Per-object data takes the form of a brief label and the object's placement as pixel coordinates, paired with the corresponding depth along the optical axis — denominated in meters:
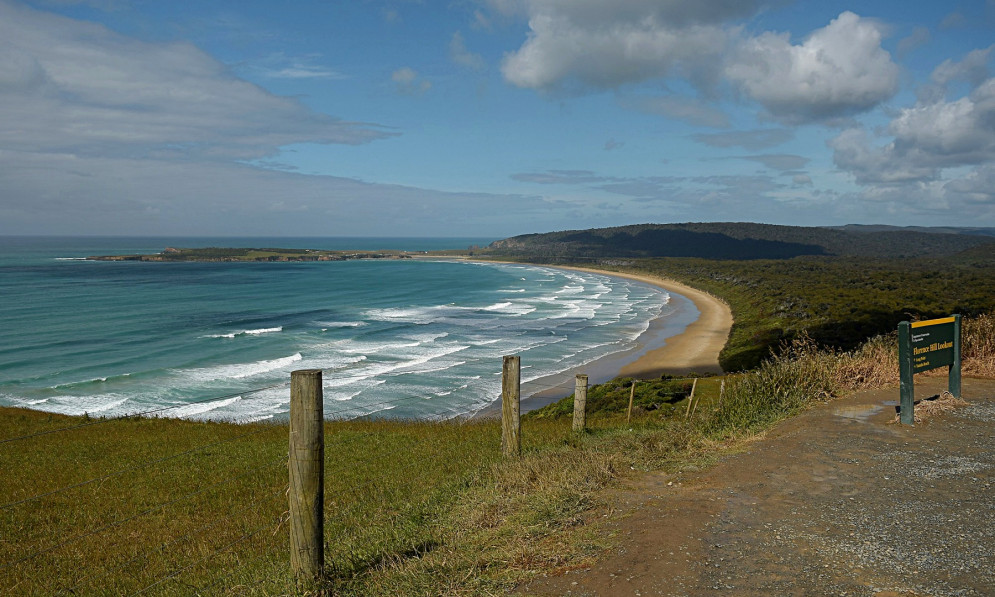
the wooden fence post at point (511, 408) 7.98
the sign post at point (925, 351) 9.18
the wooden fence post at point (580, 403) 10.82
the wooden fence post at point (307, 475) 4.63
